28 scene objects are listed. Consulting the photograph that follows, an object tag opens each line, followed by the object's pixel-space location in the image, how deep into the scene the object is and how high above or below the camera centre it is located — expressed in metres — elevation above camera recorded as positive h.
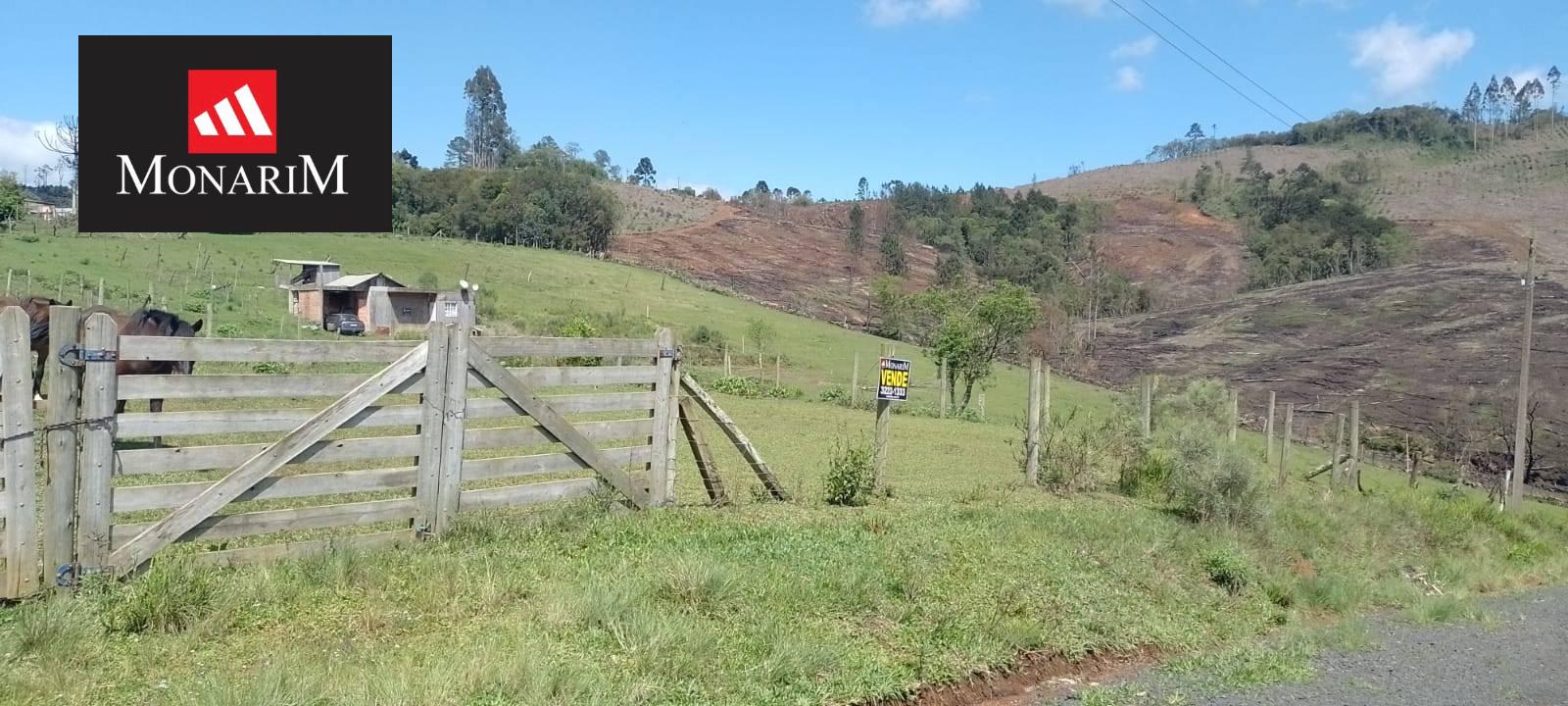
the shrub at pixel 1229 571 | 9.60 -2.27
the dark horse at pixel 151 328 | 12.48 -0.44
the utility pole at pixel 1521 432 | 26.00 -2.38
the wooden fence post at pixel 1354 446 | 20.27 -2.19
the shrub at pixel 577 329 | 34.50 -0.70
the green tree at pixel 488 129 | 131.12 +23.21
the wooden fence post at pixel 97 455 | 5.68 -0.92
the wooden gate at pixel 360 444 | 5.84 -0.98
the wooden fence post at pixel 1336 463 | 18.54 -2.41
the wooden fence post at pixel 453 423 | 7.27 -0.85
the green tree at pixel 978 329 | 37.88 -0.23
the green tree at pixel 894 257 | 108.62 +6.91
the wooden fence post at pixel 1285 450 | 18.09 -2.12
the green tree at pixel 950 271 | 94.06 +5.38
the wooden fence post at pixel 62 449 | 5.59 -0.88
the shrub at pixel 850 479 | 10.09 -1.61
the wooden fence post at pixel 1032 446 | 12.91 -1.55
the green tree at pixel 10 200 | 50.22 +4.53
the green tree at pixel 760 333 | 48.46 -0.89
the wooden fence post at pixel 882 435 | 10.82 -1.28
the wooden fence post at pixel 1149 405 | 16.41 -1.39
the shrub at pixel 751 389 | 31.15 -2.33
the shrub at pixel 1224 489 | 11.61 -1.82
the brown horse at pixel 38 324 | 11.80 -0.41
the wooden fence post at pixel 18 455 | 5.43 -0.90
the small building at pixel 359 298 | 40.97 +0.12
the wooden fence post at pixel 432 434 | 7.14 -0.92
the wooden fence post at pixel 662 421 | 8.85 -0.95
